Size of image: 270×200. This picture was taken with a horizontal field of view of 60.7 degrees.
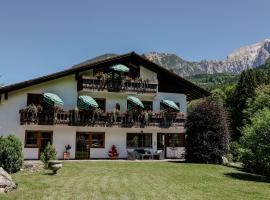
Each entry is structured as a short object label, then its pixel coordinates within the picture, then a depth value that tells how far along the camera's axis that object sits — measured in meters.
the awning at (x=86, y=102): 19.75
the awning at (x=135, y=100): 20.97
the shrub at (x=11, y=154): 12.50
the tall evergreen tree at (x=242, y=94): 40.69
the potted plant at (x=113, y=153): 20.88
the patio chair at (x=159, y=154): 20.74
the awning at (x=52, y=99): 19.13
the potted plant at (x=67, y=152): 19.85
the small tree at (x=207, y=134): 18.20
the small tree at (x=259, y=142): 14.17
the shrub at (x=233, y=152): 21.20
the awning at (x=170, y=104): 21.72
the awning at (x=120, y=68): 20.82
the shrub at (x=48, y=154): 14.52
